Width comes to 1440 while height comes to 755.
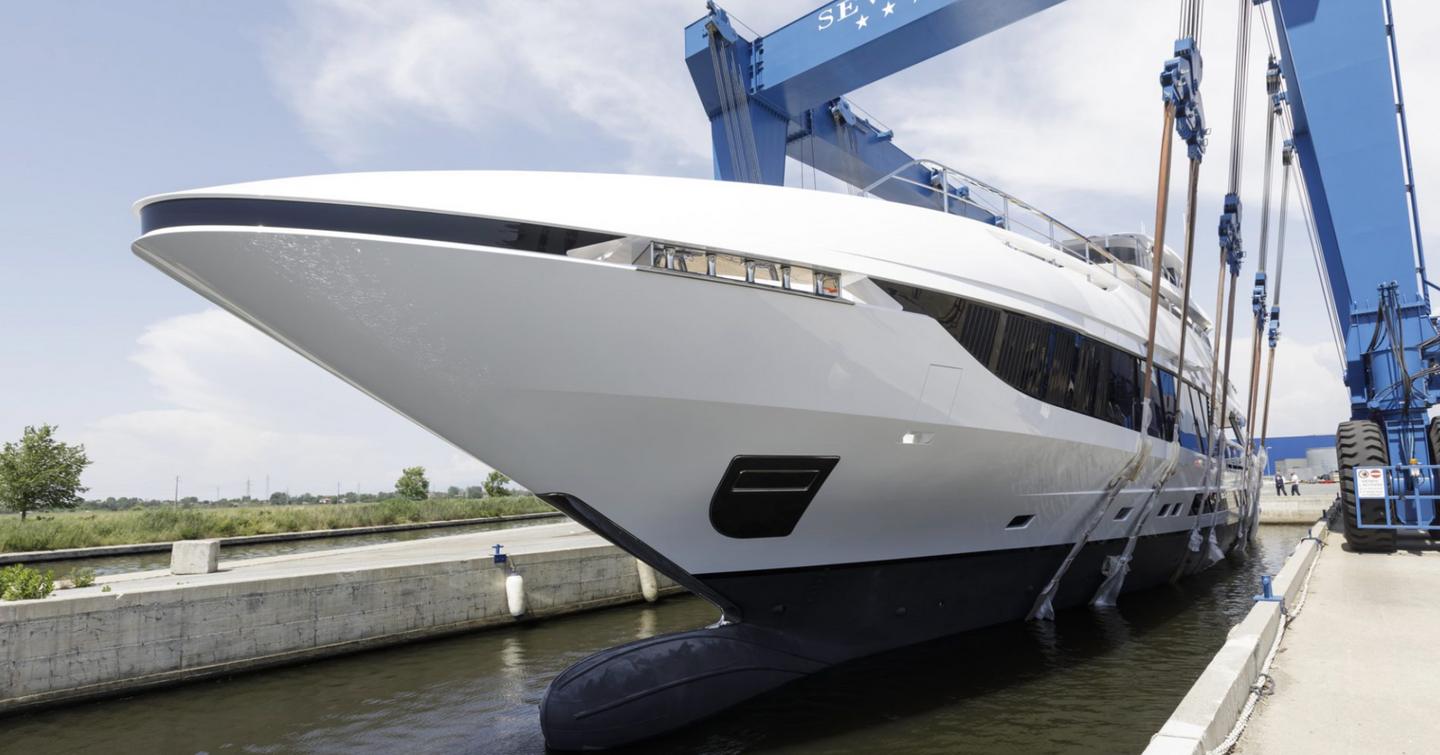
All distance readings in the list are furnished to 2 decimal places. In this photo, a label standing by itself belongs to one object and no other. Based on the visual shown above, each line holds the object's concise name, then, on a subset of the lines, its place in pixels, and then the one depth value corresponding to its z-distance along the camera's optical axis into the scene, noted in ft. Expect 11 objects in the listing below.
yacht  16.16
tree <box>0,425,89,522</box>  85.35
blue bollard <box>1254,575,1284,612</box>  21.12
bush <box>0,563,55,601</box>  25.23
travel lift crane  35.86
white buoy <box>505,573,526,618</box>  35.45
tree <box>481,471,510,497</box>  144.66
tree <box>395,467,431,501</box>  148.46
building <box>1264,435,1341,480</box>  154.71
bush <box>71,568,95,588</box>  30.01
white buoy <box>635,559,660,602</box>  41.86
